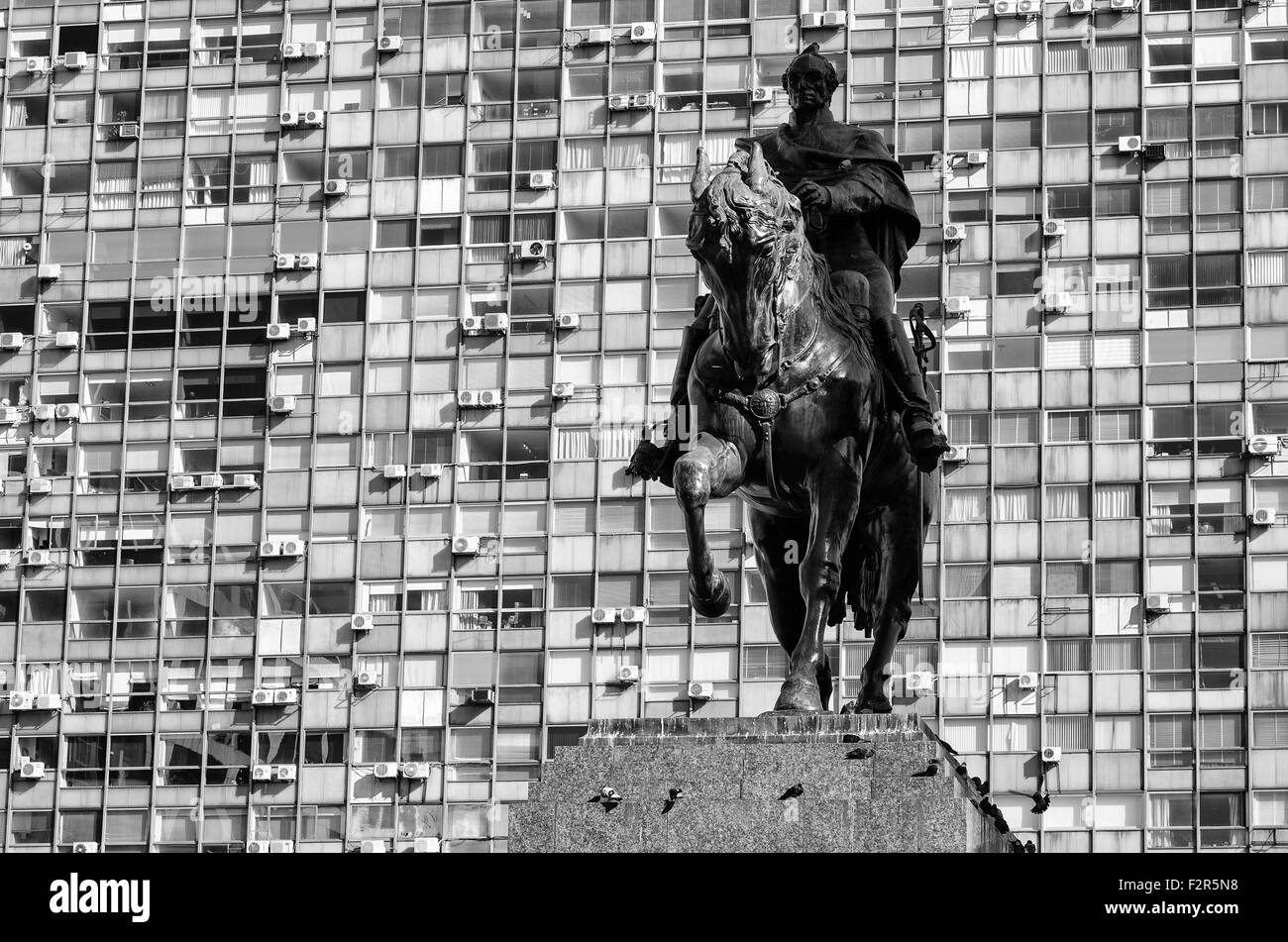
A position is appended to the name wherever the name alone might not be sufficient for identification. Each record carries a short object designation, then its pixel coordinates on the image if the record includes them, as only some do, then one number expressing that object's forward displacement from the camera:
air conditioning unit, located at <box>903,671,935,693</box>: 66.44
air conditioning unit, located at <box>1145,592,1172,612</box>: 67.19
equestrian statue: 23.39
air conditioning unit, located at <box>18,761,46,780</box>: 70.88
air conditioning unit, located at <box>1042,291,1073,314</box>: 69.25
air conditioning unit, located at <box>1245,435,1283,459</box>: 68.19
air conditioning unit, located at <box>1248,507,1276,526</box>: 67.81
